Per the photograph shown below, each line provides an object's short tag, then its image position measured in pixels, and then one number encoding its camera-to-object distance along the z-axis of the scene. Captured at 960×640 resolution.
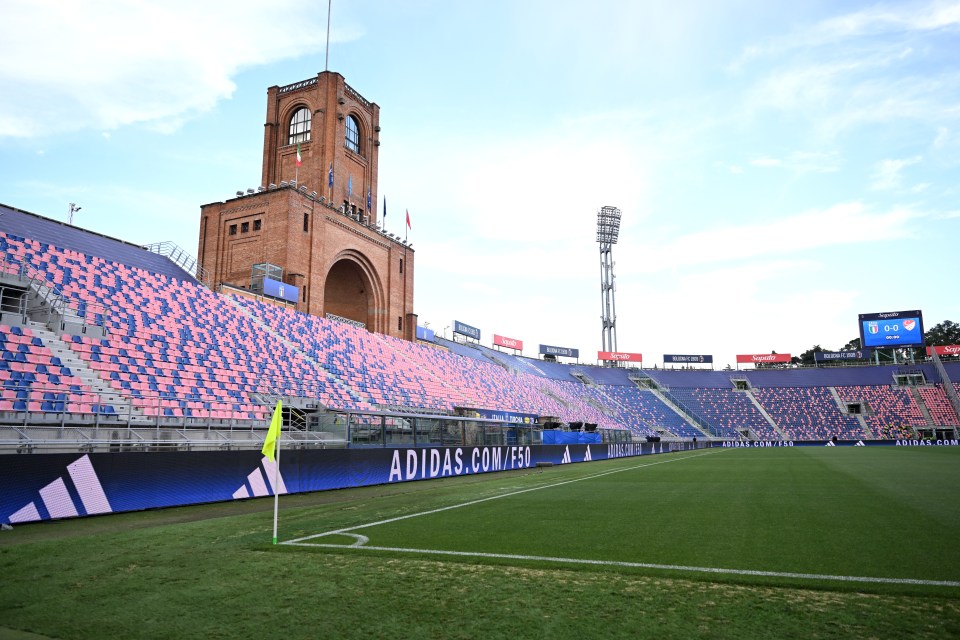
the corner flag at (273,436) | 8.28
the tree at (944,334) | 108.56
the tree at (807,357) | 118.41
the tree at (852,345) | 121.39
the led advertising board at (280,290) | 33.50
